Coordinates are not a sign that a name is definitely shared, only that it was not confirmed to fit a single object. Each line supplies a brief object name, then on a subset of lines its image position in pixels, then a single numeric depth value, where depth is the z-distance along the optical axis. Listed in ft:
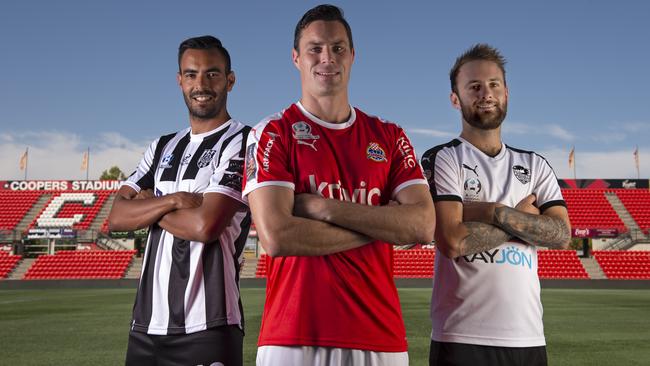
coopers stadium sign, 154.61
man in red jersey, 7.52
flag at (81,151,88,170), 185.26
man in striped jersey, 9.97
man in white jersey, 9.71
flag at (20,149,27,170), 181.37
